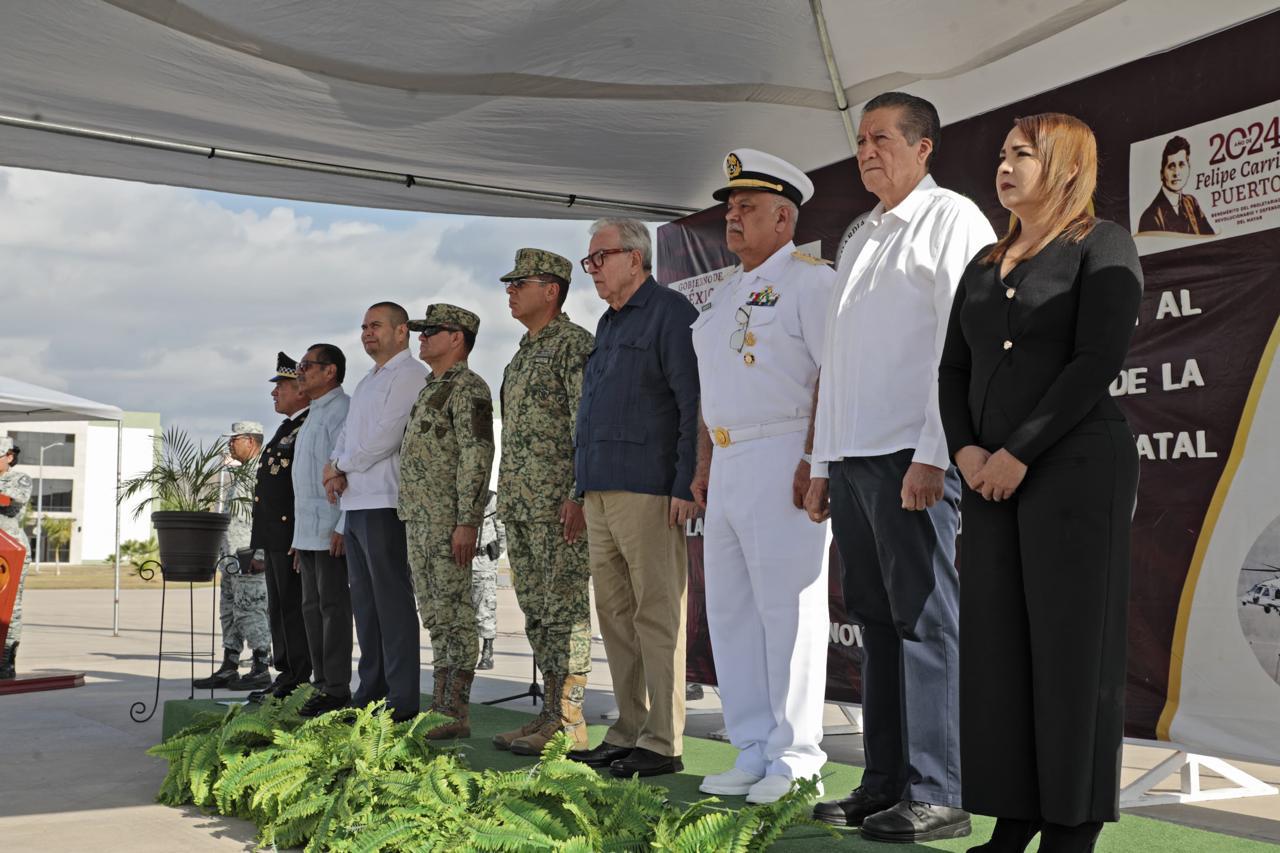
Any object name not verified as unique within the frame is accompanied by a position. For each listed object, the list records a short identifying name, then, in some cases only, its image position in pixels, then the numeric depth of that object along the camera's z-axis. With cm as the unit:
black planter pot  643
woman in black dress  234
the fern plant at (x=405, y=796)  293
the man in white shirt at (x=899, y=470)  291
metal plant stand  697
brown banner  396
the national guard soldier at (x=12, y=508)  924
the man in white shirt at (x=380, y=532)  542
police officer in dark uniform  675
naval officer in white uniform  355
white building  6456
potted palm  645
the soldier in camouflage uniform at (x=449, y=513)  514
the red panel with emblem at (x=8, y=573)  906
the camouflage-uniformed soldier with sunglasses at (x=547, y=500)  460
